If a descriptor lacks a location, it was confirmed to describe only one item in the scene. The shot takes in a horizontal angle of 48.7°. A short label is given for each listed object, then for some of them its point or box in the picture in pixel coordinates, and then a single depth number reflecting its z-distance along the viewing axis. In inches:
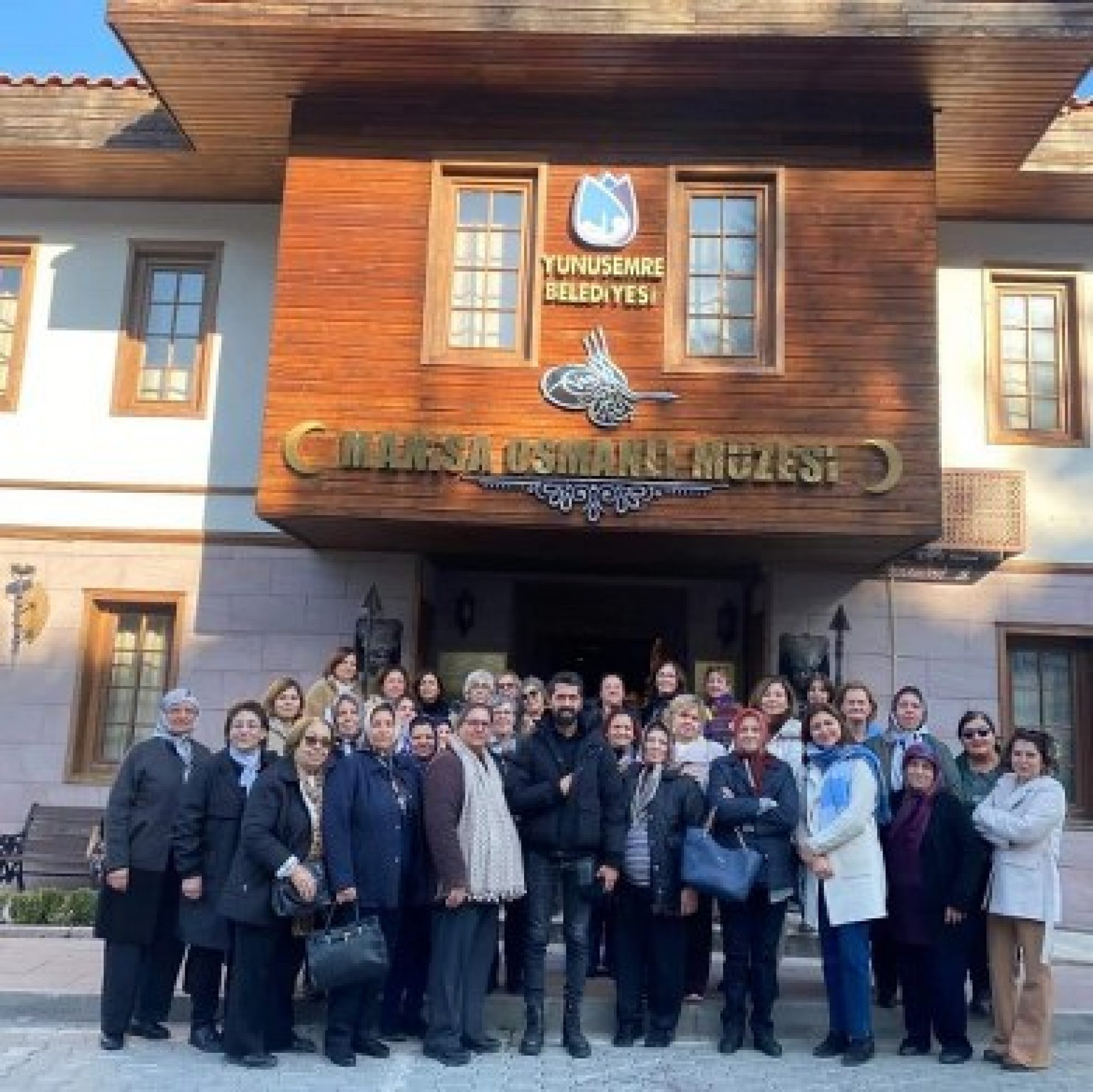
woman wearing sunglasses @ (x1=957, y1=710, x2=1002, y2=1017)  275.9
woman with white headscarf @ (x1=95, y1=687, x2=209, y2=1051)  245.4
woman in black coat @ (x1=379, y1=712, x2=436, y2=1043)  255.1
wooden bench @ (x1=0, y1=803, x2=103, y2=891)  422.6
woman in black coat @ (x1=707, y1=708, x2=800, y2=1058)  250.4
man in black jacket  245.8
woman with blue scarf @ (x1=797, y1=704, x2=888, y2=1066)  245.6
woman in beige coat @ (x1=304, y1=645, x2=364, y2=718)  319.0
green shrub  354.9
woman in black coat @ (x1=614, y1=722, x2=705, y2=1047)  248.8
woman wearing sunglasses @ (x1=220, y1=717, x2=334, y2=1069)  233.6
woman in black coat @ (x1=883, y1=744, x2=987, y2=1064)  248.2
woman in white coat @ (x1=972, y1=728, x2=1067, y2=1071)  243.3
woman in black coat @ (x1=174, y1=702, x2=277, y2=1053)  244.7
